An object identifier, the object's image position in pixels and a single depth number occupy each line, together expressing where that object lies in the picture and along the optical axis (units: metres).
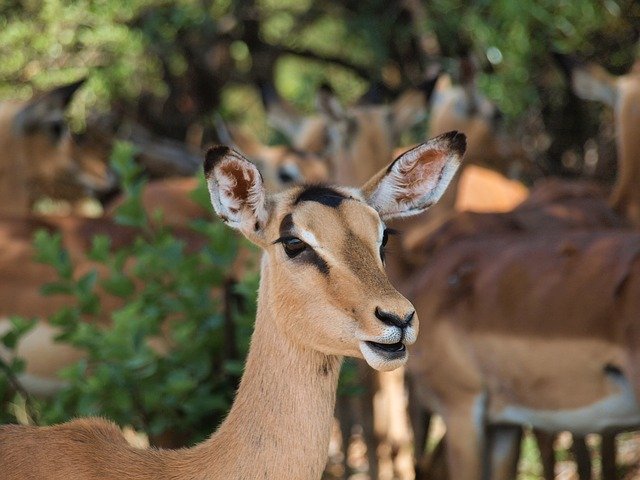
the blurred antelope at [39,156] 18.03
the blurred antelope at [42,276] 13.63
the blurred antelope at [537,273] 11.09
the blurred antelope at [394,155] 14.76
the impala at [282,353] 6.63
